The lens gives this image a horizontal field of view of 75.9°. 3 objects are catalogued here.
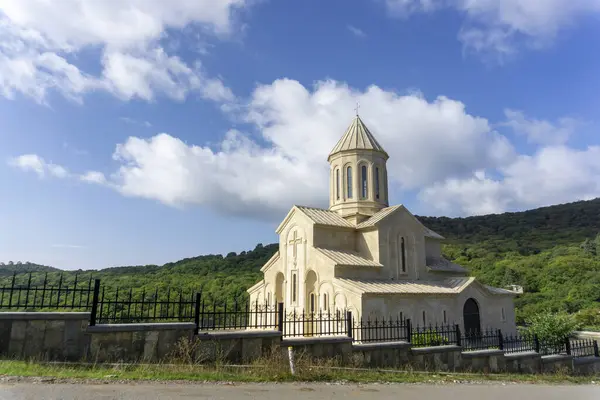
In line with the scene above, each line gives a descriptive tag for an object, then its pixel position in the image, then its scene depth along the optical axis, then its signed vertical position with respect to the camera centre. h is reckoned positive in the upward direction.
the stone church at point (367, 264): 17.47 +1.44
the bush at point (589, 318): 25.85 -1.57
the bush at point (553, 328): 14.84 -1.28
